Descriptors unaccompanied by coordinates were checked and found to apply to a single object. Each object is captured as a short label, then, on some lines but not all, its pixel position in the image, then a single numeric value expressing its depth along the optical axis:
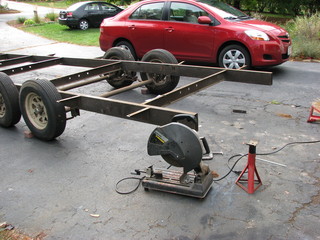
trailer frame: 4.01
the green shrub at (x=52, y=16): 26.43
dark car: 20.92
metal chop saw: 3.52
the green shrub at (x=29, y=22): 24.45
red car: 8.62
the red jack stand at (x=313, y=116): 5.86
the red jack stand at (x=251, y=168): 3.90
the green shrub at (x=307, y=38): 11.11
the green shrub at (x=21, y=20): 25.86
